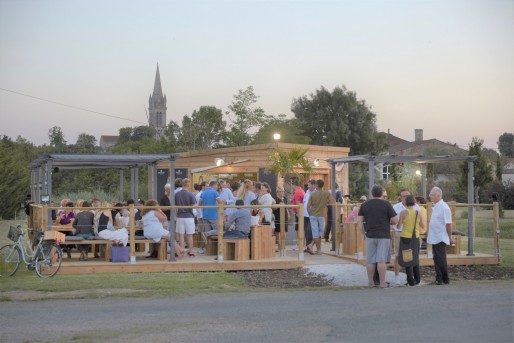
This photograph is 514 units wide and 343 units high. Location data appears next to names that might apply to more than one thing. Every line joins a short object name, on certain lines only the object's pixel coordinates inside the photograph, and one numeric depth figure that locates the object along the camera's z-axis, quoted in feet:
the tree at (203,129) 189.67
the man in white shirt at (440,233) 47.60
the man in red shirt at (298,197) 68.41
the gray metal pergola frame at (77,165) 54.80
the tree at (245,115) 190.90
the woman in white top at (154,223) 55.21
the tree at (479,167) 151.74
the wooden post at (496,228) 61.61
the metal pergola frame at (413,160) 57.93
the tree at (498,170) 179.51
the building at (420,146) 282.79
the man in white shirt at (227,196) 62.90
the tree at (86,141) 313.07
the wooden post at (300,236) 55.62
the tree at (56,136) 318.59
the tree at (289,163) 89.81
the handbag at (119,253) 54.65
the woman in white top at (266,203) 60.59
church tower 548.31
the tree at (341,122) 224.12
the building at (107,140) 605.27
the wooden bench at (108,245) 53.93
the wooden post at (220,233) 55.01
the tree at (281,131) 189.47
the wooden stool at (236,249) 56.29
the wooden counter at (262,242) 57.06
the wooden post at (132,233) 52.54
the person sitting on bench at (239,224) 56.03
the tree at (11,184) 146.72
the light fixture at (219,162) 98.07
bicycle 50.75
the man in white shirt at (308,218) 61.98
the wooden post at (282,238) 59.46
